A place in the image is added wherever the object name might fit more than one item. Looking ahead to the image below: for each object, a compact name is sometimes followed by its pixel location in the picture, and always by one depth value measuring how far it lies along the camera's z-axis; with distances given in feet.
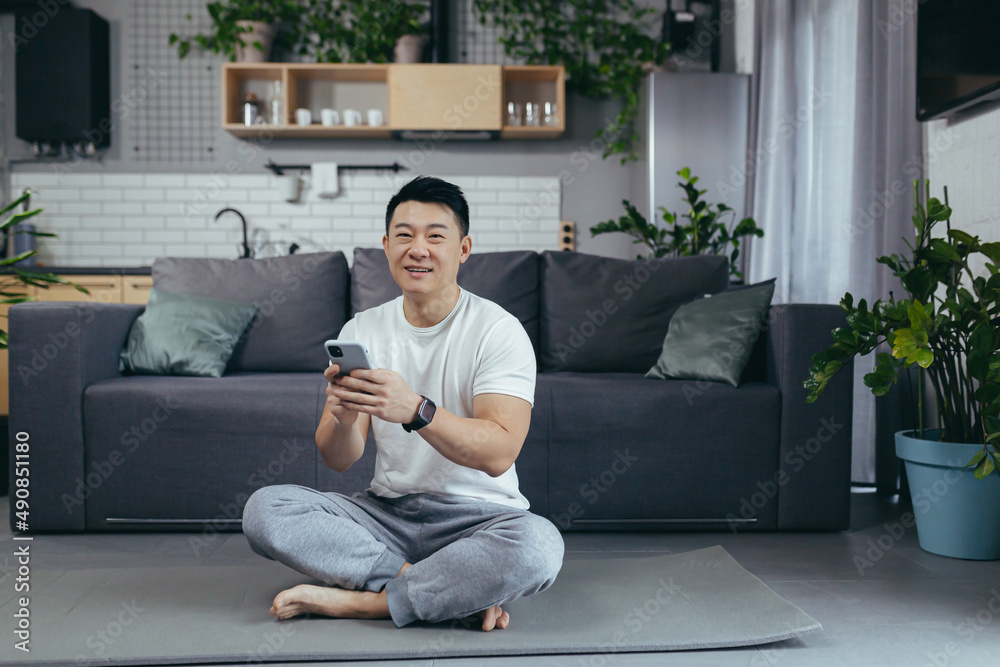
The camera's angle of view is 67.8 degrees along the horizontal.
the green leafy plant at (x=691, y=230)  11.46
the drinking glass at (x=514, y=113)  15.30
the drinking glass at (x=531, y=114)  15.21
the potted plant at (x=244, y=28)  14.98
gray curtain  9.05
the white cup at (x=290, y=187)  15.44
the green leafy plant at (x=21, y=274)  8.81
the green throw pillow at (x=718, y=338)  7.91
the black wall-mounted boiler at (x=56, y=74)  14.69
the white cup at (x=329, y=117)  14.99
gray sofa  7.48
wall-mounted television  7.49
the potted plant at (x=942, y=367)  6.12
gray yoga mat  4.68
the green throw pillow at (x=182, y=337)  8.39
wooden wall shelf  14.73
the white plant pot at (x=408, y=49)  14.94
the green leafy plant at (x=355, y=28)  15.19
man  4.72
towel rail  15.78
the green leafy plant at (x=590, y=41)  15.65
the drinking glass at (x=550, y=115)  15.24
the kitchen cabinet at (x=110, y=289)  13.47
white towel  15.60
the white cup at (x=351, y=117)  15.03
